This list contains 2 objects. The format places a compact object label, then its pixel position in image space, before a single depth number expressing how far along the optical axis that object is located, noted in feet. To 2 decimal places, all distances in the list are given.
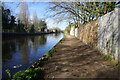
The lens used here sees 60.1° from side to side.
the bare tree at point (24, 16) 135.91
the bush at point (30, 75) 10.01
